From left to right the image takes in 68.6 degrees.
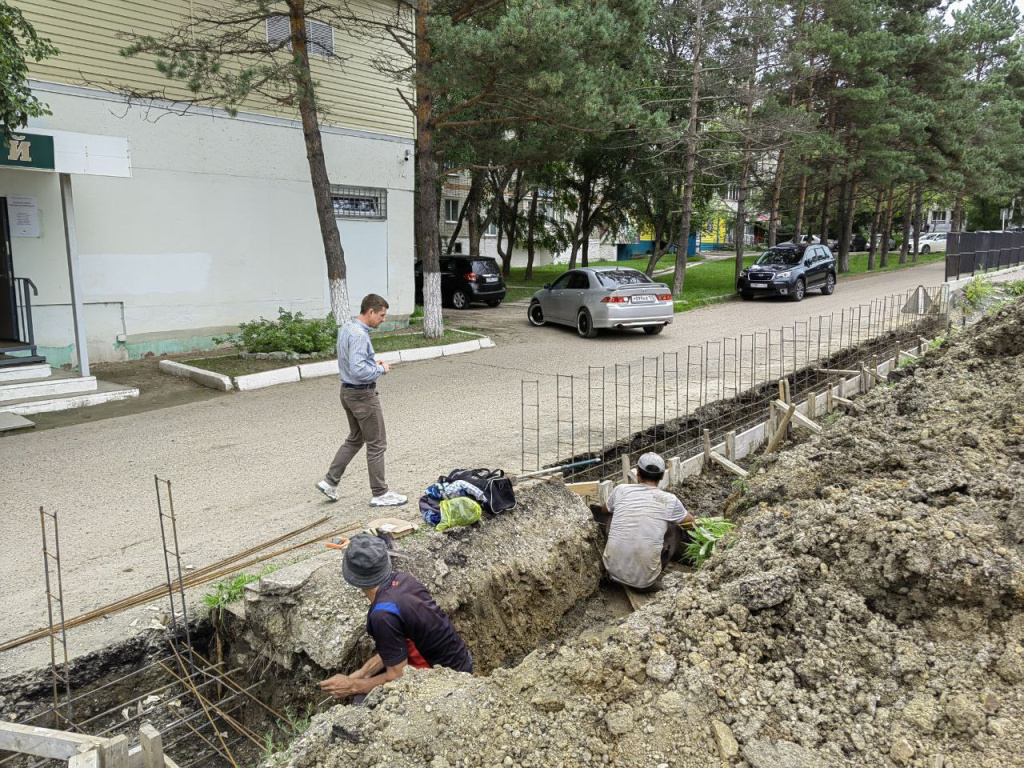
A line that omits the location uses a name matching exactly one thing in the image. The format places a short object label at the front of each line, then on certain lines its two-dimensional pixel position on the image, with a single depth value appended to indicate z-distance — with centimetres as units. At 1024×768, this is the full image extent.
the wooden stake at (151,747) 290
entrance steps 982
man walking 607
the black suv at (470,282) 2133
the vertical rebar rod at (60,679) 379
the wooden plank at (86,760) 284
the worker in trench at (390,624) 366
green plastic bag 531
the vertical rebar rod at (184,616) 433
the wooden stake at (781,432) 759
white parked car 4728
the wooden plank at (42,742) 304
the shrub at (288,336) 1248
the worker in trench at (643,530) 573
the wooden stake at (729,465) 712
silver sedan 1505
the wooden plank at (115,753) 288
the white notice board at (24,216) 1114
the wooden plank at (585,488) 648
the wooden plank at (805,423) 743
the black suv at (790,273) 2184
